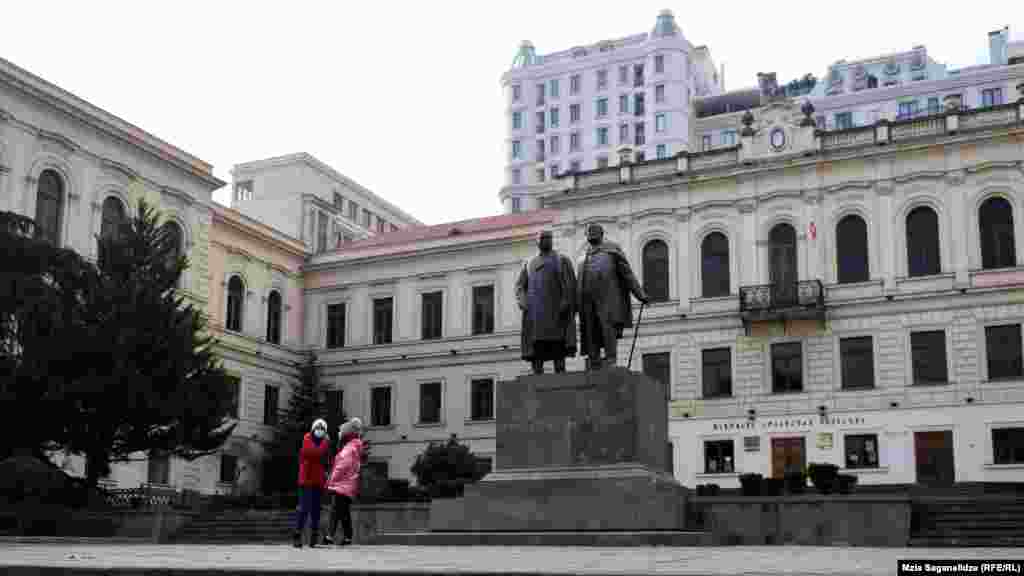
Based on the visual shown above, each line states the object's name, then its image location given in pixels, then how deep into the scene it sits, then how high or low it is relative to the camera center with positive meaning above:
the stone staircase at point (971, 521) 18.58 -0.37
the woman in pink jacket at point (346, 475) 14.05 +0.25
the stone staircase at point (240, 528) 25.73 -0.72
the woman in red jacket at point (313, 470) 14.08 +0.30
